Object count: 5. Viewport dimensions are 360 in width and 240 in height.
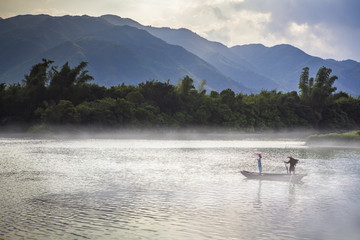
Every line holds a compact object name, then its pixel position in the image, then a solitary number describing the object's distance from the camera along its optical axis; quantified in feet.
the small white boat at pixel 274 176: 119.34
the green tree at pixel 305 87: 587.76
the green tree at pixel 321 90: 577.43
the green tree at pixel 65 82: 455.22
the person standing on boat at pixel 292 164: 123.75
